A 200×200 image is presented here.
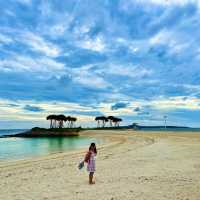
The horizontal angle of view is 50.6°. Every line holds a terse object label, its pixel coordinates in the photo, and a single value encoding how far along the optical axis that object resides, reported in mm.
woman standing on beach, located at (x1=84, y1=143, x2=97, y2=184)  8826
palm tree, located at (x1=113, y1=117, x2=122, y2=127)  118557
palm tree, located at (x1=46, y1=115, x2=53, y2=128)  97184
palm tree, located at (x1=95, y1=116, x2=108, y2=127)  114161
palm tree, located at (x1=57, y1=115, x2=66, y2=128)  98147
